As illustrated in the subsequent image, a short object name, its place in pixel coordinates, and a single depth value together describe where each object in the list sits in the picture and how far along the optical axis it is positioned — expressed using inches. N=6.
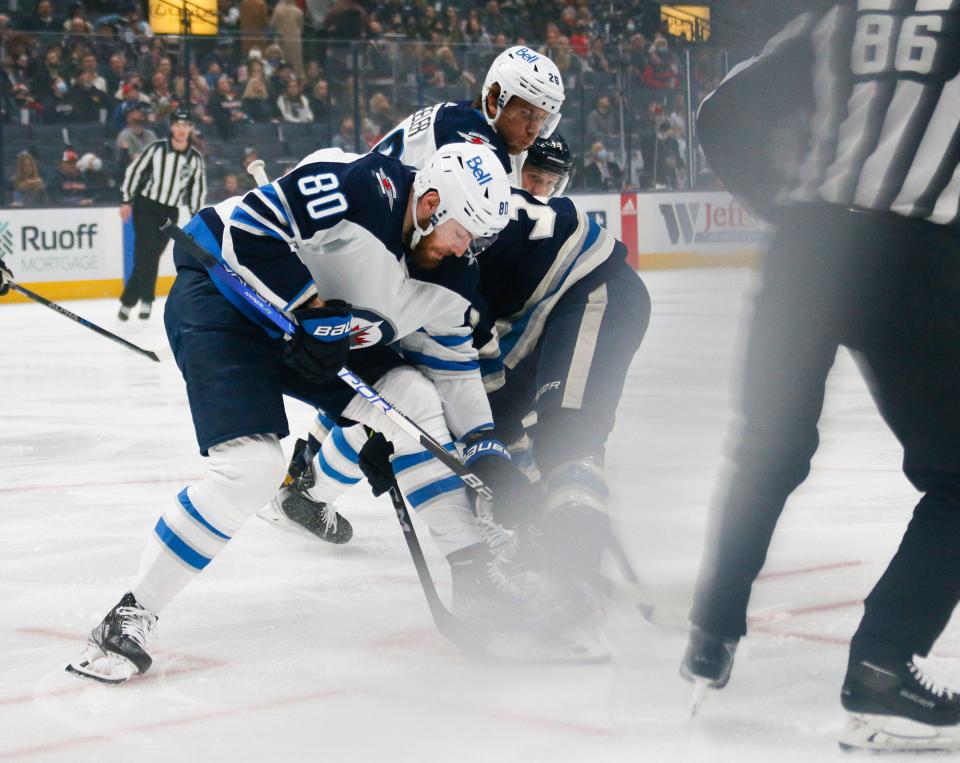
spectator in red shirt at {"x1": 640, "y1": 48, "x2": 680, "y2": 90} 935.7
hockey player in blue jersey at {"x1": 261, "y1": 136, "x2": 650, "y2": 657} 182.4
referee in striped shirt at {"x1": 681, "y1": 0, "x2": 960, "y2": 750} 127.0
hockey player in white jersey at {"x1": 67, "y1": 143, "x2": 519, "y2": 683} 166.9
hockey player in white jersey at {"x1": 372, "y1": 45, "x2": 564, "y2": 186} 225.8
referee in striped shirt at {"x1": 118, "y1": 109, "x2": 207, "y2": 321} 650.2
